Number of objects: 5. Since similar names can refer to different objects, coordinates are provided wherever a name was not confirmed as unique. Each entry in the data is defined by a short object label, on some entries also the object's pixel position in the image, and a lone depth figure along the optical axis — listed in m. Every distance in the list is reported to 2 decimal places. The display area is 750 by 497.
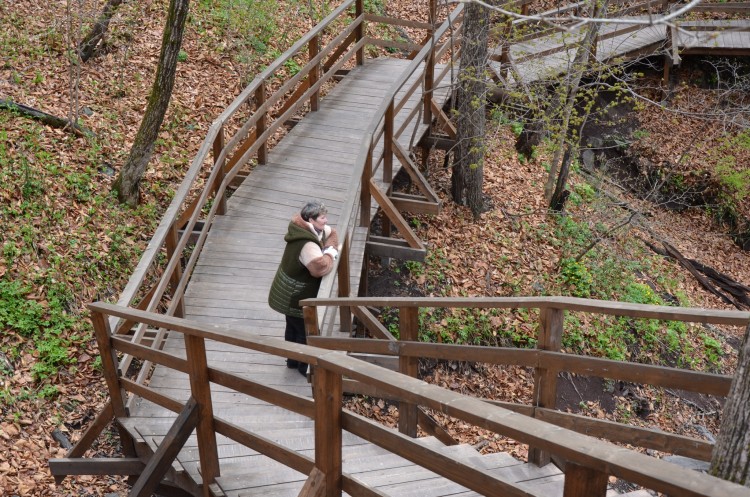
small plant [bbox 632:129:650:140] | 16.94
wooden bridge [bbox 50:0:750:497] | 2.96
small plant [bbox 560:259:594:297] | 11.76
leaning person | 6.13
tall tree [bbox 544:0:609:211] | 11.15
